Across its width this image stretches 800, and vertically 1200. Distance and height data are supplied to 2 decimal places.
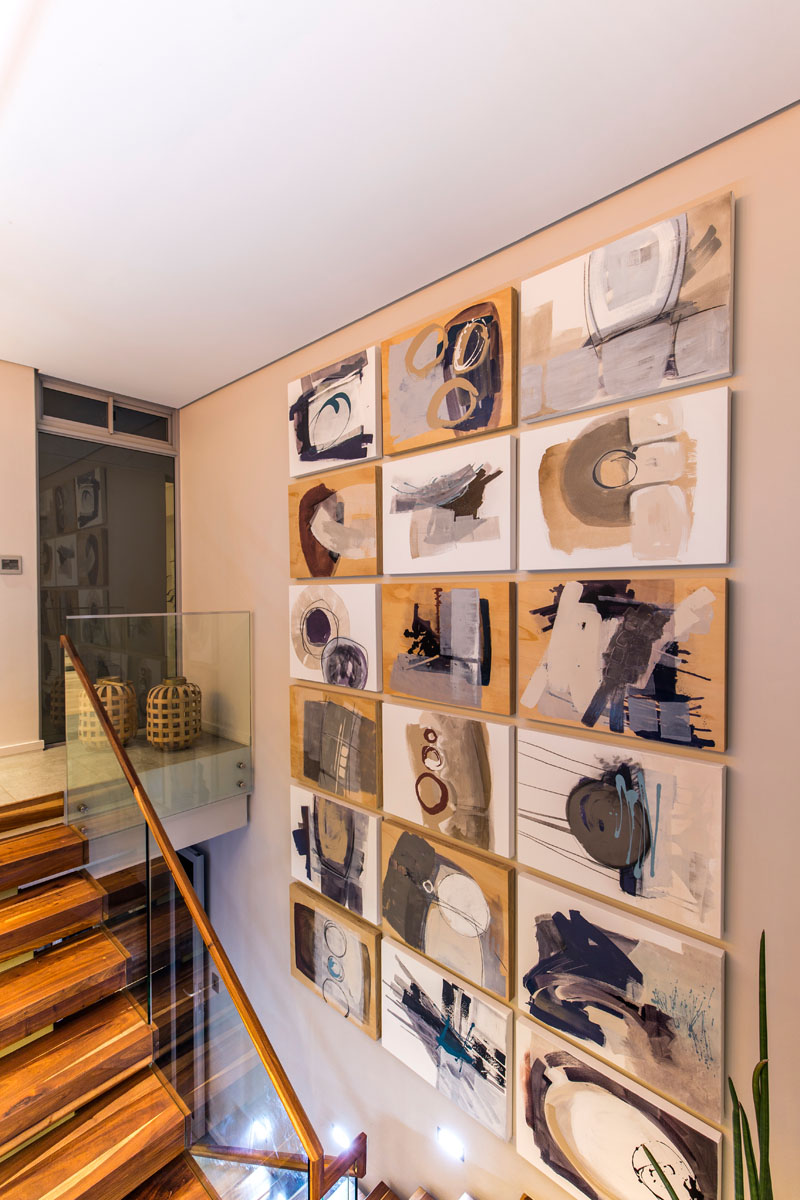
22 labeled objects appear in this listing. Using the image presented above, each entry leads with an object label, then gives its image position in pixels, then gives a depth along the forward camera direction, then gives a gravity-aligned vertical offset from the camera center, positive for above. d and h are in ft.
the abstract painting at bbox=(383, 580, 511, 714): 6.14 -0.71
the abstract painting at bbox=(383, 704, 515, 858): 6.17 -2.29
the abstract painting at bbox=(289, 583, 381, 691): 7.59 -0.75
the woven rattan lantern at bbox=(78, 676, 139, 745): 8.32 -1.95
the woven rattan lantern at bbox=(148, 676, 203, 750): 8.98 -2.13
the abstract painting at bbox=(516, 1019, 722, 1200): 4.92 -5.27
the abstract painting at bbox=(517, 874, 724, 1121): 4.83 -3.87
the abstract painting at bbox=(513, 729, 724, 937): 4.80 -2.28
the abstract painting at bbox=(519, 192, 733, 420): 4.65 +2.45
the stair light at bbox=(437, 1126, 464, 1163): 6.86 -6.96
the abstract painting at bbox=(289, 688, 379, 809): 7.63 -2.32
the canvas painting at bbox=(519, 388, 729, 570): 4.69 +0.89
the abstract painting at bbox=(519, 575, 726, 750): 4.74 -0.69
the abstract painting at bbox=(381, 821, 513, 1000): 6.21 -3.88
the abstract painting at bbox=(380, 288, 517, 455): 6.03 +2.43
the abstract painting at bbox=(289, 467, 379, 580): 7.55 +0.85
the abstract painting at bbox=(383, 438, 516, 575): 6.10 +0.87
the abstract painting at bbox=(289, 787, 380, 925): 7.62 -3.90
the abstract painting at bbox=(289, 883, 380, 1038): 7.66 -5.48
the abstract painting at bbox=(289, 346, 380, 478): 7.52 +2.42
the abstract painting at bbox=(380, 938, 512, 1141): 6.28 -5.50
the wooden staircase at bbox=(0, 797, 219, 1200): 6.05 -5.62
